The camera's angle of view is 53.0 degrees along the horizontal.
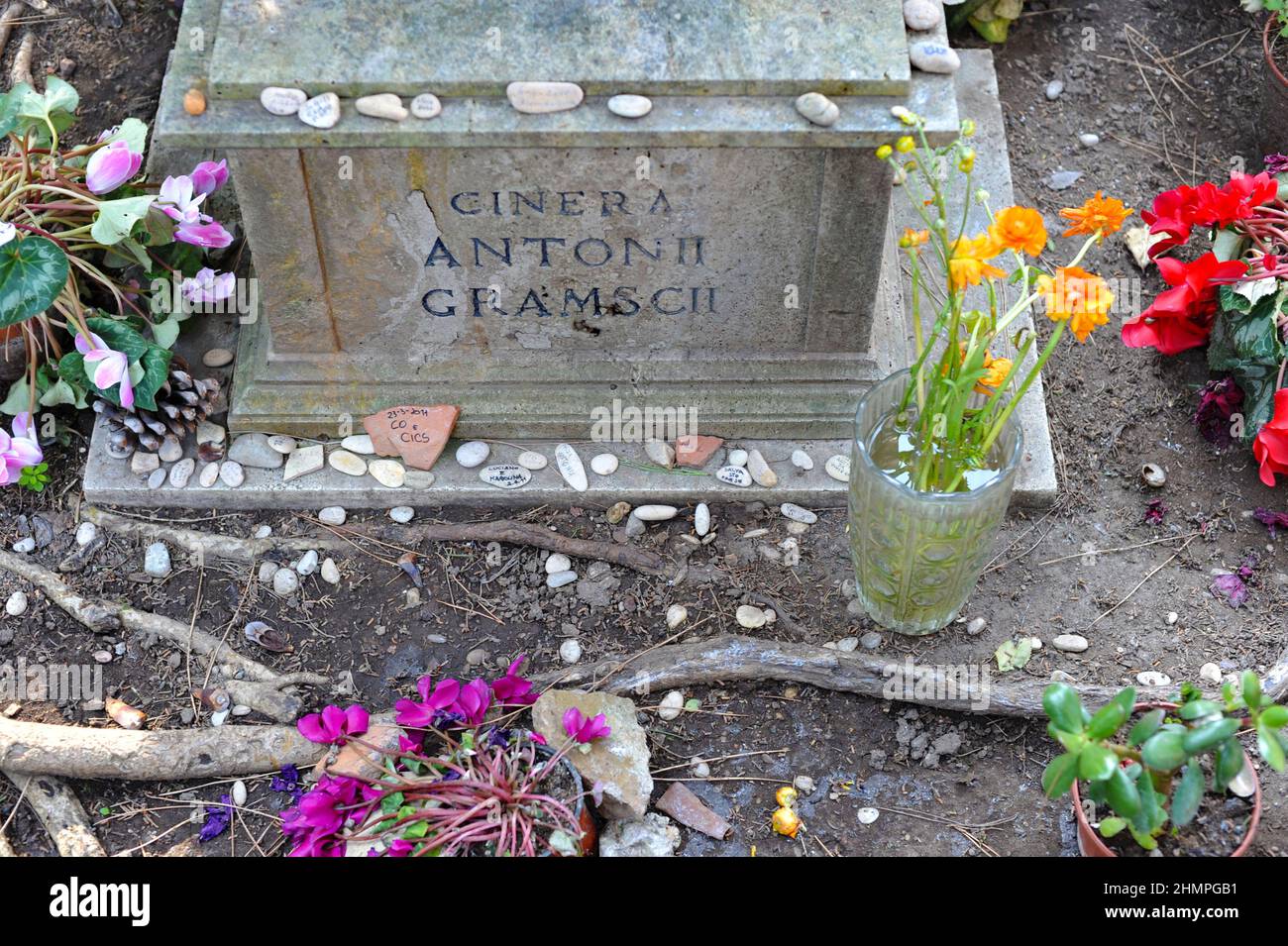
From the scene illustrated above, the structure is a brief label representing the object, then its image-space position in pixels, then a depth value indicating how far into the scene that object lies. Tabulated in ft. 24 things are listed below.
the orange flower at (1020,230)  7.26
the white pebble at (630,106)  8.48
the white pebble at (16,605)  10.09
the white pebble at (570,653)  9.73
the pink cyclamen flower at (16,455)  10.03
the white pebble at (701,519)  10.37
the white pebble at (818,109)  8.46
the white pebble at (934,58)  8.74
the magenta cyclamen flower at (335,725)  8.66
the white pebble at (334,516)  10.45
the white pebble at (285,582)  10.11
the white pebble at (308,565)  10.21
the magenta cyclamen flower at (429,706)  8.52
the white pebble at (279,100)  8.48
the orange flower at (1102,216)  7.61
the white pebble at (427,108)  8.52
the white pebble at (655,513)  10.39
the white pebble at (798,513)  10.43
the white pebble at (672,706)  9.40
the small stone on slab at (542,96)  8.49
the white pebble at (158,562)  10.21
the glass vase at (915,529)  8.48
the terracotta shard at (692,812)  8.79
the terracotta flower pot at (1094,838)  7.79
